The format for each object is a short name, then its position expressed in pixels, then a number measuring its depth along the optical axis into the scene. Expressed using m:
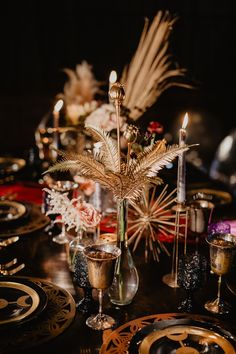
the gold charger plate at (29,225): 2.26
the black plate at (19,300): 1.52
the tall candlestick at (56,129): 2.14
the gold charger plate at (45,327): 1.43
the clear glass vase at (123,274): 1.68
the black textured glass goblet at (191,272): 1.62
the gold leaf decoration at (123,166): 1.60
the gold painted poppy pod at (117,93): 1.65
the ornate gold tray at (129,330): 1.41
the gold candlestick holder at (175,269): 1.79
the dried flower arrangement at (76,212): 1.76
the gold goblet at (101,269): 1.48
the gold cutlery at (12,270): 1.90
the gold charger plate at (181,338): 1.39
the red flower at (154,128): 2.19
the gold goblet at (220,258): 1.59
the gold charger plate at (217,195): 2.62
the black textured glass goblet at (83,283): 1.62
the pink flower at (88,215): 1.76
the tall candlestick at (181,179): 1.79
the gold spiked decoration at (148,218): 2.03
